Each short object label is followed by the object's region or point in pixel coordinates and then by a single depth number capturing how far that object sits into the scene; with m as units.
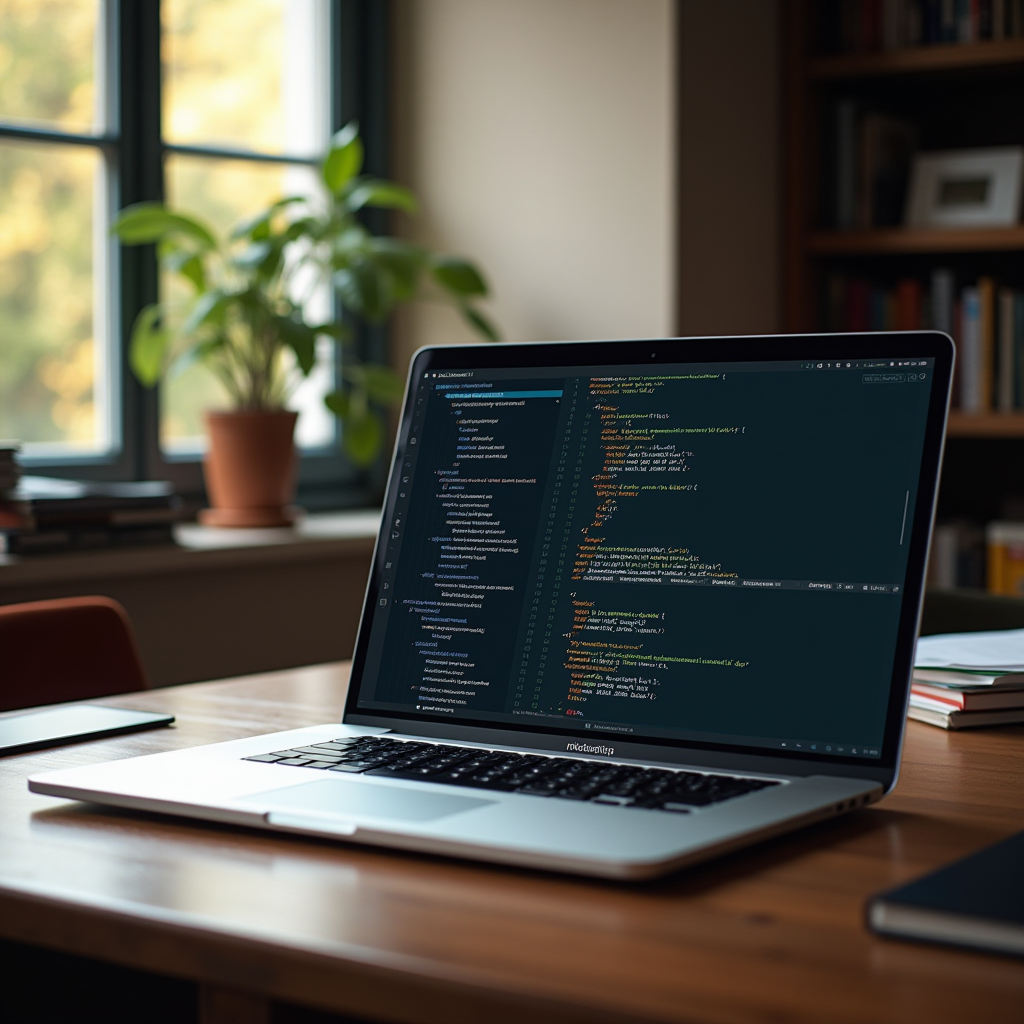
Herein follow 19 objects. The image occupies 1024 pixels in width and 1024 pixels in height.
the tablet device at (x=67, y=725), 1.15
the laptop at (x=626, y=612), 0.87
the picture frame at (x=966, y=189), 3.29
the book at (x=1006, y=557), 3.23
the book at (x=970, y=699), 1.22
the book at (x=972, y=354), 3.31
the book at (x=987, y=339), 3.30
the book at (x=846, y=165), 3.46
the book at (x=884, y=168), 3.46
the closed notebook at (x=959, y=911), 0.65
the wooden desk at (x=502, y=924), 0.61
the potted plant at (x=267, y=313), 2.79
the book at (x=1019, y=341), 3.28
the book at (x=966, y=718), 1.22
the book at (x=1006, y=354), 3.28
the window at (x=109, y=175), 2.81
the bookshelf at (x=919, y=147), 3.28
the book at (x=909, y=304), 3.41
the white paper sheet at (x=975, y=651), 1.28
